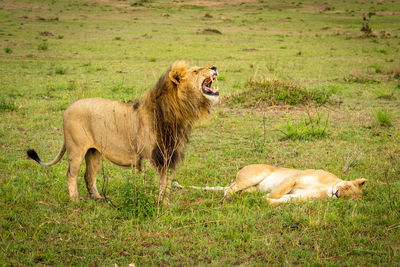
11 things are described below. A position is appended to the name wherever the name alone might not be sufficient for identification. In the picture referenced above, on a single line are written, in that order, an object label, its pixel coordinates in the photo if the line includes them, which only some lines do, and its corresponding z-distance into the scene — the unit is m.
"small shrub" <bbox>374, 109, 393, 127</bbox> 16.92
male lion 9.20
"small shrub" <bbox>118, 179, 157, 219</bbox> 8.59
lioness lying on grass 9.77
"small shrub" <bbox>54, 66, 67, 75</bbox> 29.39
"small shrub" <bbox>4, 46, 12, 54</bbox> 38.06
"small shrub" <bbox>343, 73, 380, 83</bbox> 27.56
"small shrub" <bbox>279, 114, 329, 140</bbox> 15.55
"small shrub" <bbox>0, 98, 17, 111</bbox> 18.84
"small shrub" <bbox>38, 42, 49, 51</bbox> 40.91
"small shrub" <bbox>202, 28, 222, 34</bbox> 58.75
